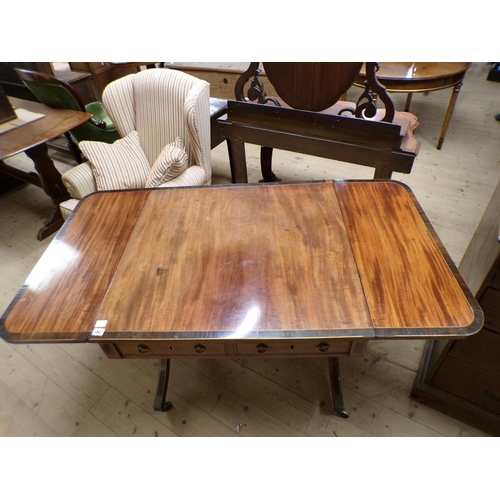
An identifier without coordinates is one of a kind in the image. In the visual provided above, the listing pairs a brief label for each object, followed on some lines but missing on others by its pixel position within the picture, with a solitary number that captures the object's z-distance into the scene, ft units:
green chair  7.67
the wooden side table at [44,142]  6.83
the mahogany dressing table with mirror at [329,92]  5.19
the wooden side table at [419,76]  7.58
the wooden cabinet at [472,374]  3.54
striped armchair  5.90
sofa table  3.03
